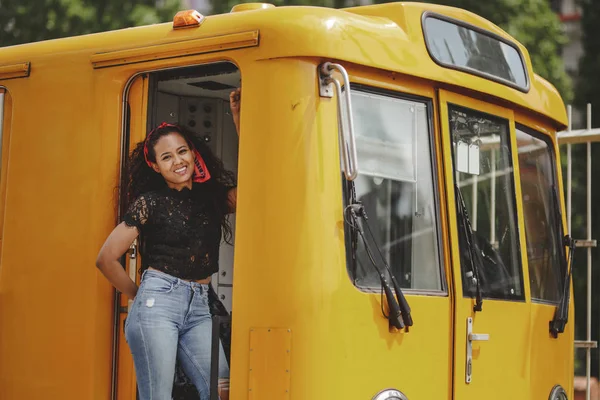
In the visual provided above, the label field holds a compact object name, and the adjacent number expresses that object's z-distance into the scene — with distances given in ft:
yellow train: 21.70
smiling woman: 22.31
